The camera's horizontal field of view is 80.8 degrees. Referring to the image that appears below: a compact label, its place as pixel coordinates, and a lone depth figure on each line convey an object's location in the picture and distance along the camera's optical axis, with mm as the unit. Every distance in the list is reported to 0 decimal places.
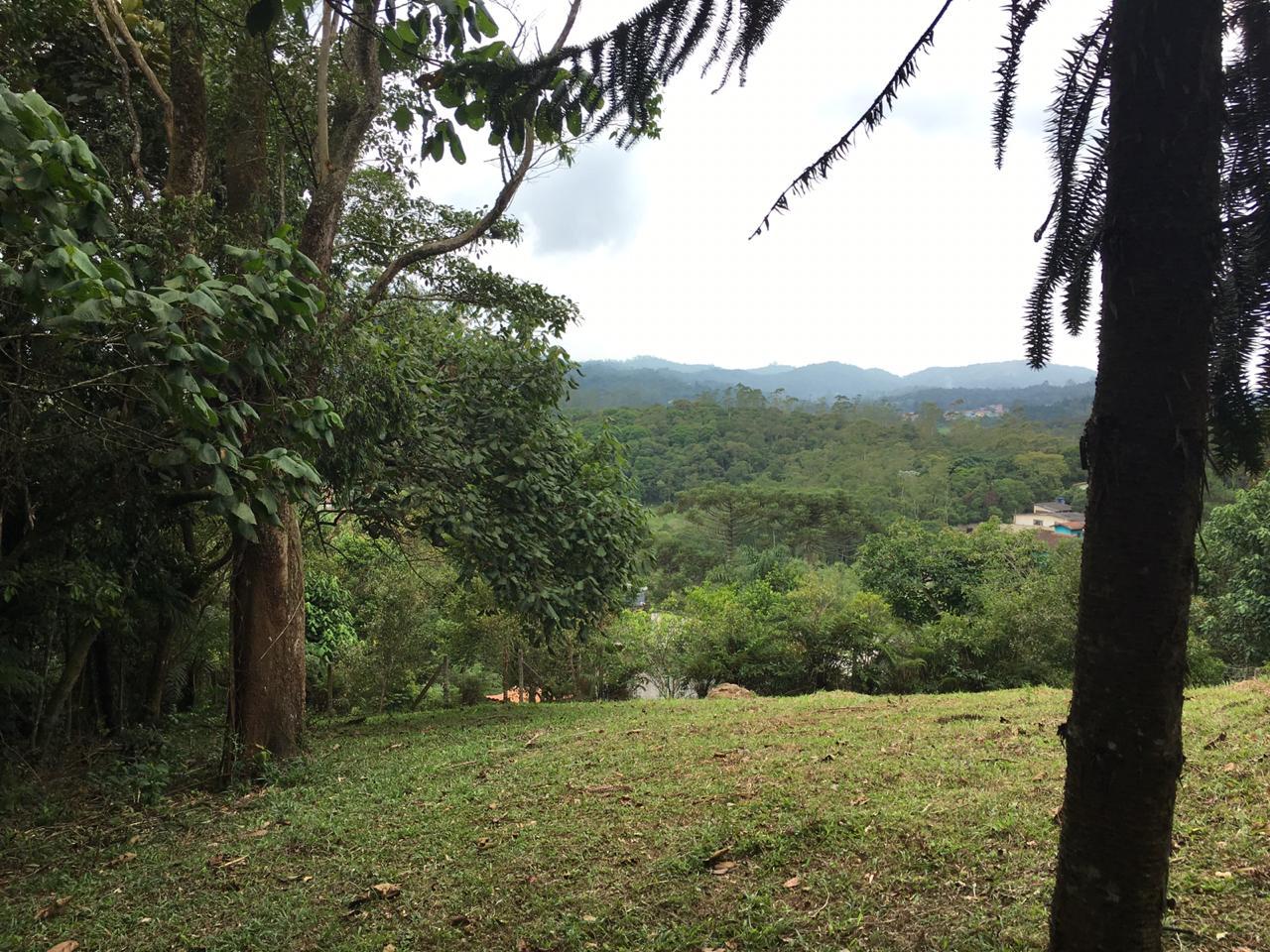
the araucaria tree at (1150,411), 1449
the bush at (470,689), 14190
